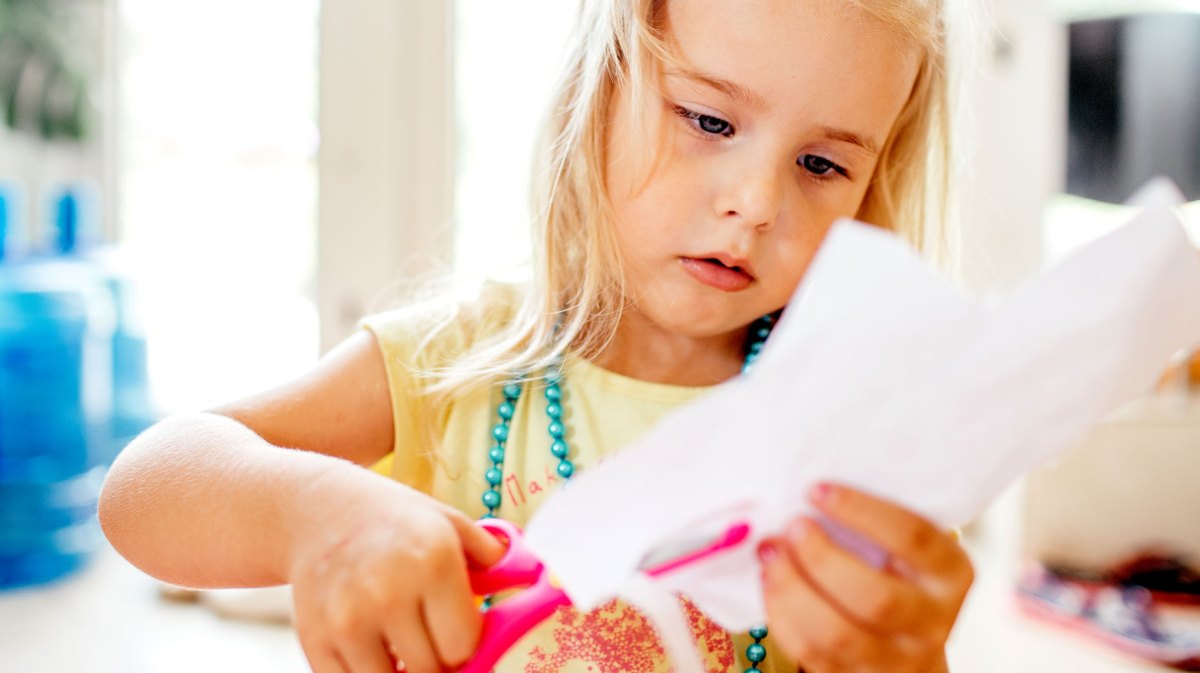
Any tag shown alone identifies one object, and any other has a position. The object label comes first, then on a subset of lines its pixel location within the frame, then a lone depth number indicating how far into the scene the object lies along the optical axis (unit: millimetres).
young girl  357
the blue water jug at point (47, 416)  1114
